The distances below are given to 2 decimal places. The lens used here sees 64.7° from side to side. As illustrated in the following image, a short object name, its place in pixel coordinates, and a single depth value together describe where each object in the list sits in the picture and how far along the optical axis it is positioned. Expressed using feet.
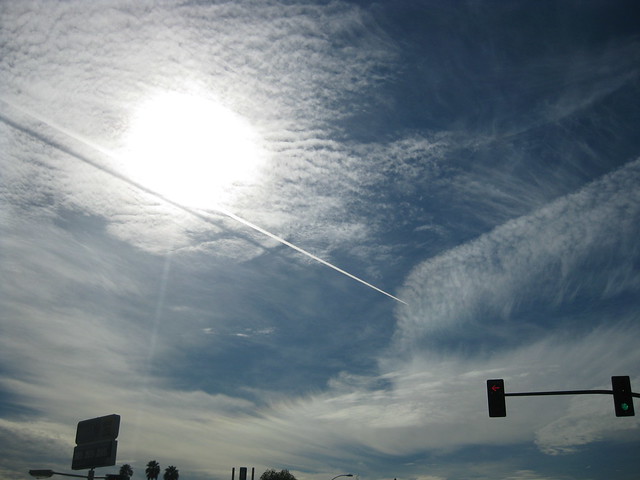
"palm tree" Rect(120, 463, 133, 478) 347.97
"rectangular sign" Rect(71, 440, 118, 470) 78.64
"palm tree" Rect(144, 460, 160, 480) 341.21
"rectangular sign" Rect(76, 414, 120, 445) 79.87
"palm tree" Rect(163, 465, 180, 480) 338.13
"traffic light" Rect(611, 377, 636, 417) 58.08
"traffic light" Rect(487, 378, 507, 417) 61.31
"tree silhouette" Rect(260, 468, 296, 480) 331.36
